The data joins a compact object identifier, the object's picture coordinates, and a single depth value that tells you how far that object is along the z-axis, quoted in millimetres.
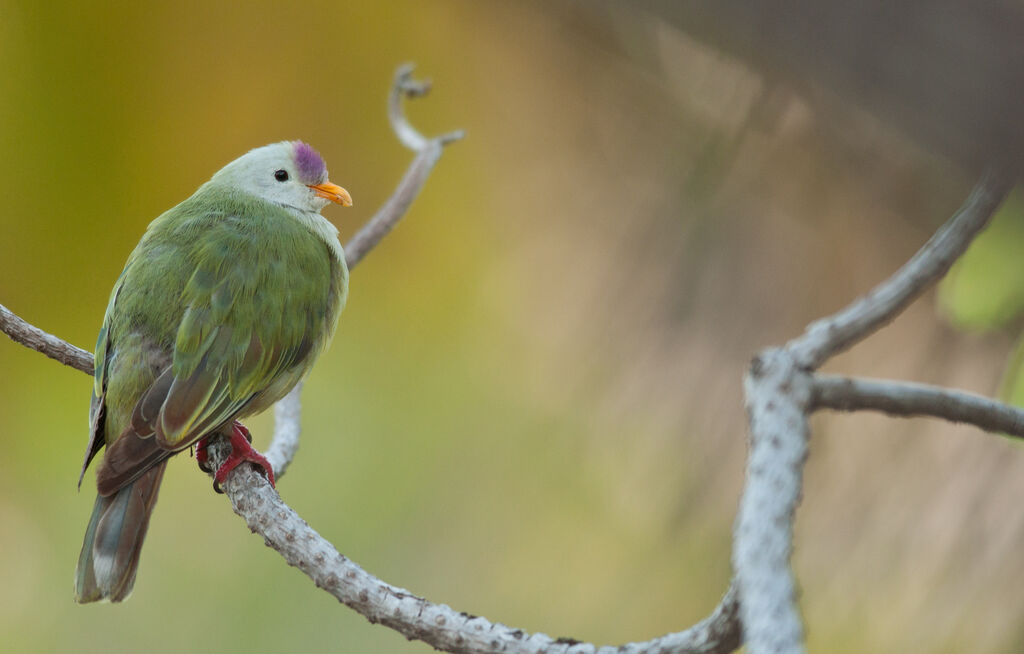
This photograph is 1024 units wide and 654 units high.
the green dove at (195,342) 5544
